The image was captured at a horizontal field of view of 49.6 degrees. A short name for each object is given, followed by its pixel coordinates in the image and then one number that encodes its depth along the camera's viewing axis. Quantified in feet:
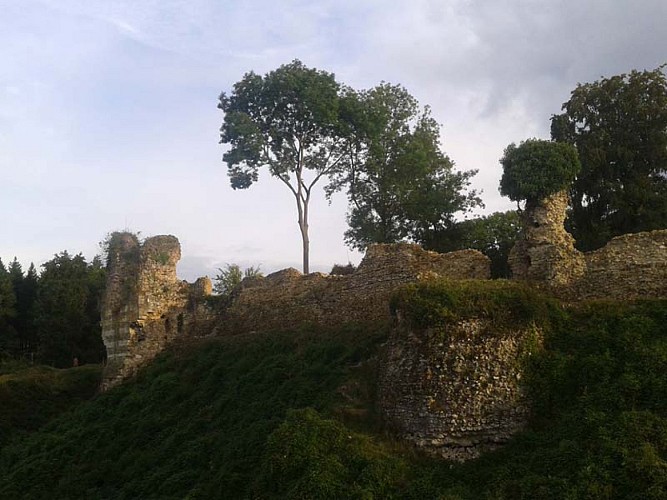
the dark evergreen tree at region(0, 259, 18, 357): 134.21
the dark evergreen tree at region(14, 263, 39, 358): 141.38
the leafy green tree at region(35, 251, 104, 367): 124.16
